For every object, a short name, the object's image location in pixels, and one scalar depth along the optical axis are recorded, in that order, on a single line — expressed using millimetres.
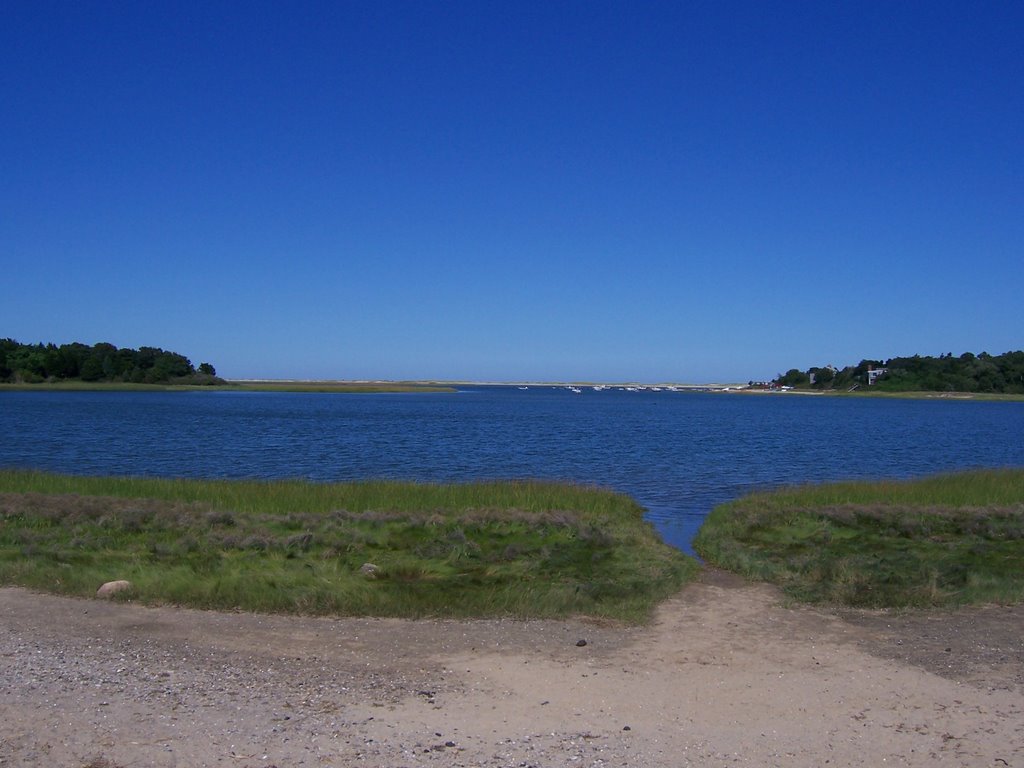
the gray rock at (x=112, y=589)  12859
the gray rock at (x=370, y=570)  14531
